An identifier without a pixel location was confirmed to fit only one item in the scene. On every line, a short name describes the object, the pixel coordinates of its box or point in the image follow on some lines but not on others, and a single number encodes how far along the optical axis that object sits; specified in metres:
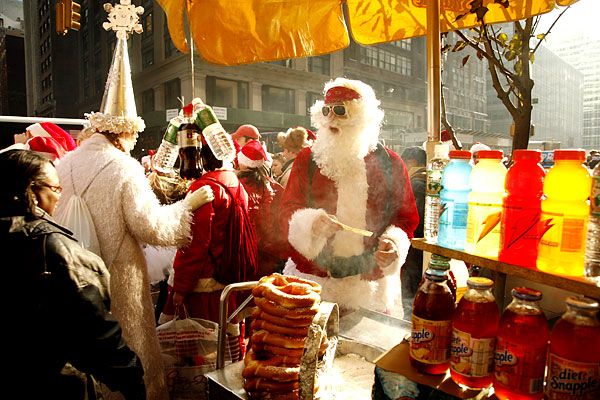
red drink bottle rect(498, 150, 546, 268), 1.29
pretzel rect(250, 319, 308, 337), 1.67
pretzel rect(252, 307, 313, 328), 1.66
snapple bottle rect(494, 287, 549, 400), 1.20
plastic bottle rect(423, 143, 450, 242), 1.70
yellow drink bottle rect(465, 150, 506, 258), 1.44
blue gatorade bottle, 1.55
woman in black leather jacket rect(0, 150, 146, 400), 1.83
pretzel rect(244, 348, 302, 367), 1.68
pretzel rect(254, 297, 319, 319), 1.66
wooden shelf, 1.14
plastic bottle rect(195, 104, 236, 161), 2.81
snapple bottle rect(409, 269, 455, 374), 1.45
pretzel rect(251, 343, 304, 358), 1.68
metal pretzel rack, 1.43
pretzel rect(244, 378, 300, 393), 1.65
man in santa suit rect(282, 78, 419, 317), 3.08
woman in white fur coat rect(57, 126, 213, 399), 2.60
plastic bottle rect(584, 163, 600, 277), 1.13
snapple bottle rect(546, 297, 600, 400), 1.10
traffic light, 5.36
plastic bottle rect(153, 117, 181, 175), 2.93
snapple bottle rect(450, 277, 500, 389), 1.32
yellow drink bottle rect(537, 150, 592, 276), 1.19
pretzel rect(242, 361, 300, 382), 1.64
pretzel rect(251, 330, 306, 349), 1.67
